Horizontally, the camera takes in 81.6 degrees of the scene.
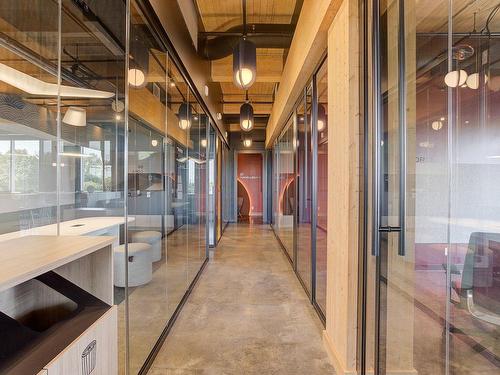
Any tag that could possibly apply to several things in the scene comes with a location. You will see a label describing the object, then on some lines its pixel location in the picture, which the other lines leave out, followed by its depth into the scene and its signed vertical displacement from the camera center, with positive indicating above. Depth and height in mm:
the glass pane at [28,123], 1256 +307
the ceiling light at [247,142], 9659 +1580
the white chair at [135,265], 2123 -623
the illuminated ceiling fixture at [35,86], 1253 +516
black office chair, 1782 -617
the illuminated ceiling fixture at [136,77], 2289 +934
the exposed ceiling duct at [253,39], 4574 +2382
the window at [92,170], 1785 +119
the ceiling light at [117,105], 2086 +612
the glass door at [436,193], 1587 -25
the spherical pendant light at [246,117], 5863 +1462
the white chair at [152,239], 2463 -480
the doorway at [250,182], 14047 +334
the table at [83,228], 1405 -224
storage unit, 996 -576
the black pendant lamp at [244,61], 3414 +1517
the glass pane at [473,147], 1545 +232
